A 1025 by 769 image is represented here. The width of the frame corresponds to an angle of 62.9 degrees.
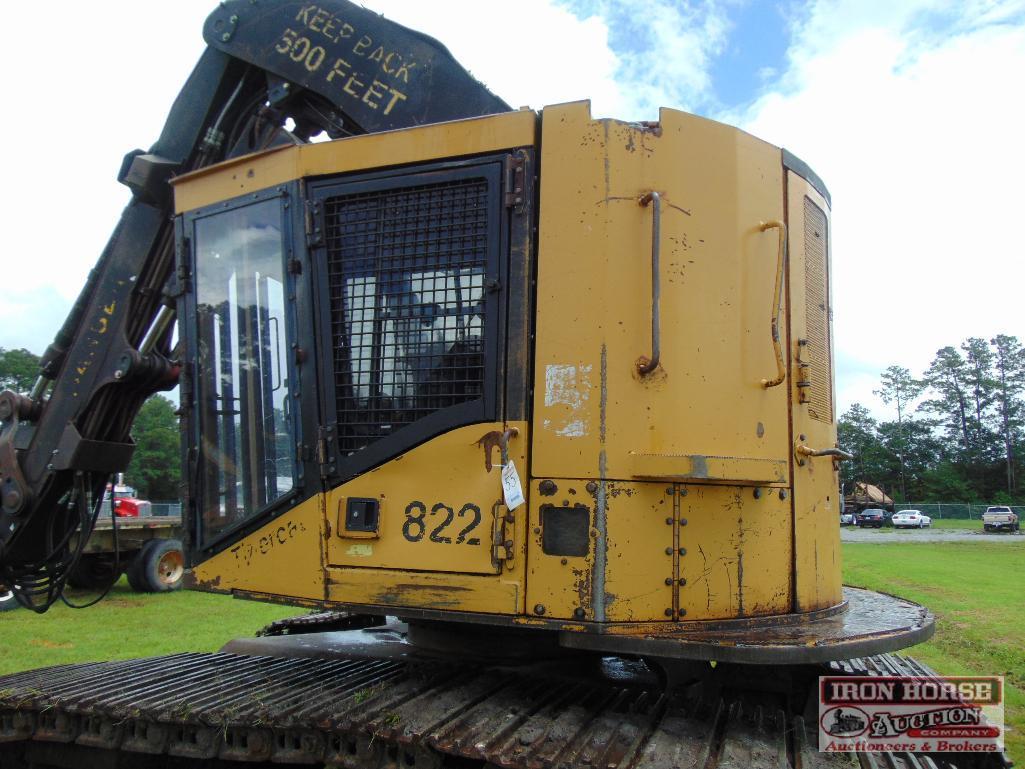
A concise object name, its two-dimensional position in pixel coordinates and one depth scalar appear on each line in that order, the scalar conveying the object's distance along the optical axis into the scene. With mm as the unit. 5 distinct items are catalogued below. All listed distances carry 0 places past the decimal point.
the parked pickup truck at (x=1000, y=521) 42188
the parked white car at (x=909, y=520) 48156
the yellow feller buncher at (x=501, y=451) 3315
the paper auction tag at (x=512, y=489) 3402
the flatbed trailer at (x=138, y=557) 13953
